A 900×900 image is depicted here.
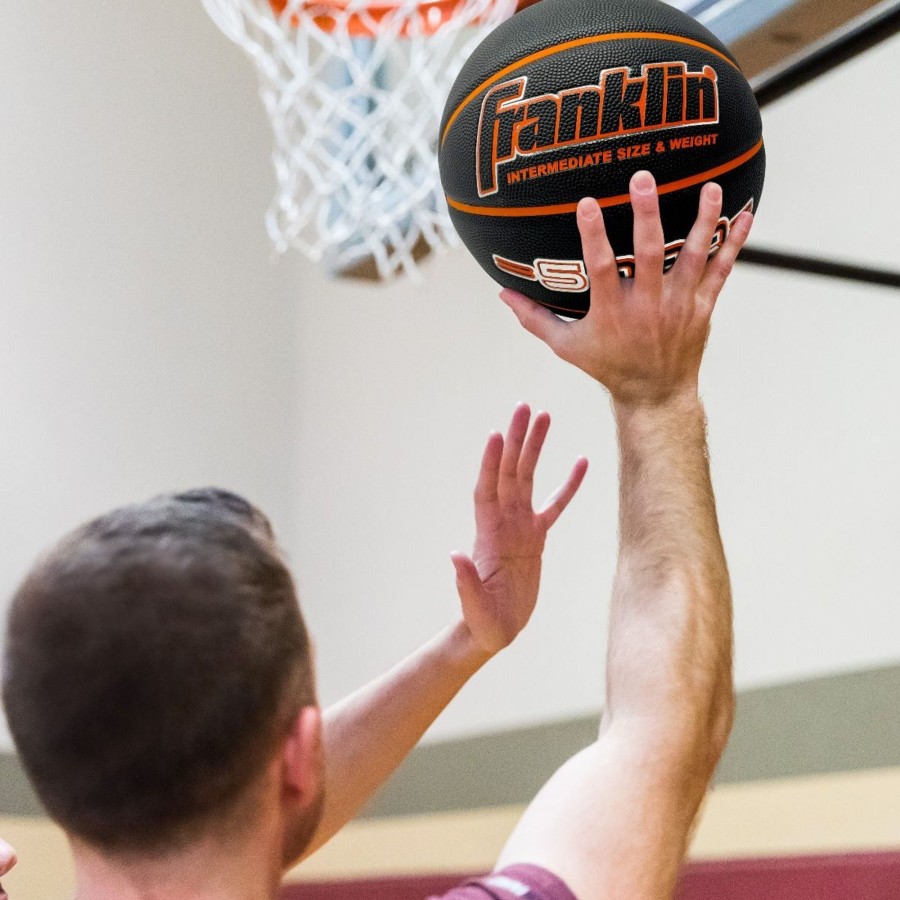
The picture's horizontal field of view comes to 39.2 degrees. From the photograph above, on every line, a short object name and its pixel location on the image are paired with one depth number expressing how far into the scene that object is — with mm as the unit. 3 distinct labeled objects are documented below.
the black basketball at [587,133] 1326
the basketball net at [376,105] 3107
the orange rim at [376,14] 3084
